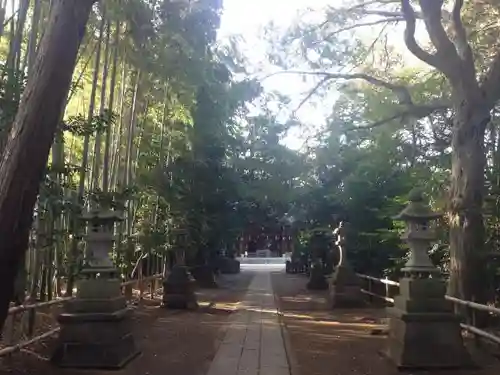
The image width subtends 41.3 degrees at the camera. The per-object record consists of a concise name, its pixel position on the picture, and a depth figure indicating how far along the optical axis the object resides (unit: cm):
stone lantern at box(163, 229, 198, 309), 1403
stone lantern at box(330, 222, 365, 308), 1468
